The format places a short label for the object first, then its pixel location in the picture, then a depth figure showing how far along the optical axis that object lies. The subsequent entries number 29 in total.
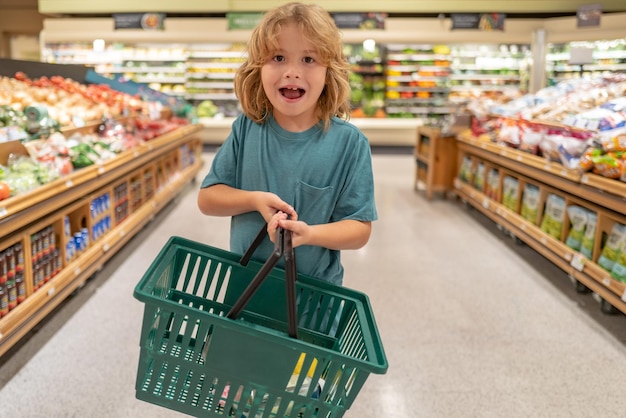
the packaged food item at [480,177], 6.09
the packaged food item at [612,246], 3.34
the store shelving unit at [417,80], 12.20
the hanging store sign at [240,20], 11.05
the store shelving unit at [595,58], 9.84
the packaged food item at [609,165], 3.38
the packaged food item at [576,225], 3.83
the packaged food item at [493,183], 5.62
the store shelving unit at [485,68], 12.23
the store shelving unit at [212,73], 12.10
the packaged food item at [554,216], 4.16
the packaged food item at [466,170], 6.55
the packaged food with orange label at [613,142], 3.51
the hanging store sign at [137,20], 11.16
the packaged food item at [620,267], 3.25
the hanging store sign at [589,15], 9.37
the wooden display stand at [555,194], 3.40
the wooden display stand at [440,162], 7.07
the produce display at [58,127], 3.30
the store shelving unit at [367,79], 12.04
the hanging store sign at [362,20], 11.00
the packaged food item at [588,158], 3.64
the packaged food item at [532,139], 4.72
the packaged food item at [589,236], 3.68
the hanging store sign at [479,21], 11.11
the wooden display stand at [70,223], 2.82
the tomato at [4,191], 2.71
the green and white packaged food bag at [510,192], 5.09
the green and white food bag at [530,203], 4.64
